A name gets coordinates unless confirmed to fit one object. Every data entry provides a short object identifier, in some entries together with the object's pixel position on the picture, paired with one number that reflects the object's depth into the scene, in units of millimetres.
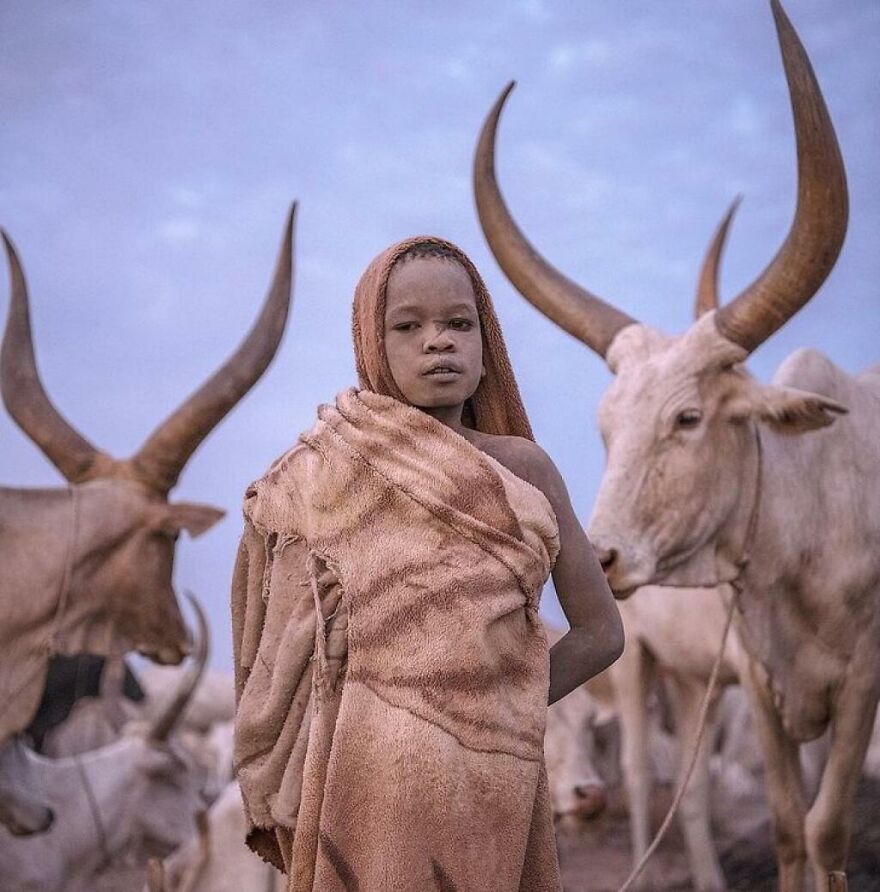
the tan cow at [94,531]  4867
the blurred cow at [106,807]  5641
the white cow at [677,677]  5961
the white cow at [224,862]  5094
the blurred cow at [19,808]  5008
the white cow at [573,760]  4942
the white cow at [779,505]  3896
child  1896
